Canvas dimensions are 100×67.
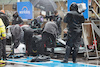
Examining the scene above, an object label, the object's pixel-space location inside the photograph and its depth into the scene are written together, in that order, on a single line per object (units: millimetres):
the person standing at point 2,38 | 13006
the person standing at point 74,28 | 12861
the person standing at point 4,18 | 15207
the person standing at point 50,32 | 14947
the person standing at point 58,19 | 18854
